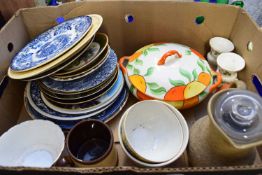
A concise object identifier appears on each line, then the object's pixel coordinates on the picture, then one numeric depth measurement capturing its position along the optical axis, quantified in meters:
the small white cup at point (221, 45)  0.66
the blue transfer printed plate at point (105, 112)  0.57
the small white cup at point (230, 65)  0.62
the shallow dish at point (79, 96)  0.55
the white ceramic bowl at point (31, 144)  0.52
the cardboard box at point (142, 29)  0.60
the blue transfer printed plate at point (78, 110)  0.56
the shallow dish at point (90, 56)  0.53
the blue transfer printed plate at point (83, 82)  0.54
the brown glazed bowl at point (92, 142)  0.45
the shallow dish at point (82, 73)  0.53
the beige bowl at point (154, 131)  0.47
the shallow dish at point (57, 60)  0.49
